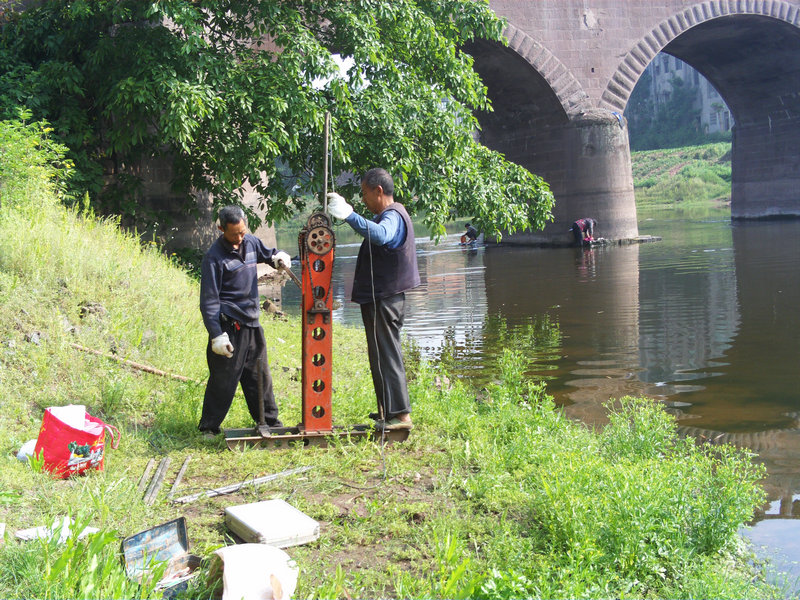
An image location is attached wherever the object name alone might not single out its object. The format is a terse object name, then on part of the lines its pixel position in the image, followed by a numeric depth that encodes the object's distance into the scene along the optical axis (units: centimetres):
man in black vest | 514
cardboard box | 330
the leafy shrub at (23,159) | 837
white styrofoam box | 357
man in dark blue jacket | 524
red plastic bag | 446
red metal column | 512
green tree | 1009
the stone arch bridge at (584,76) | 2434
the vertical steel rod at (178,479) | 435
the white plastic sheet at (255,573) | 306
